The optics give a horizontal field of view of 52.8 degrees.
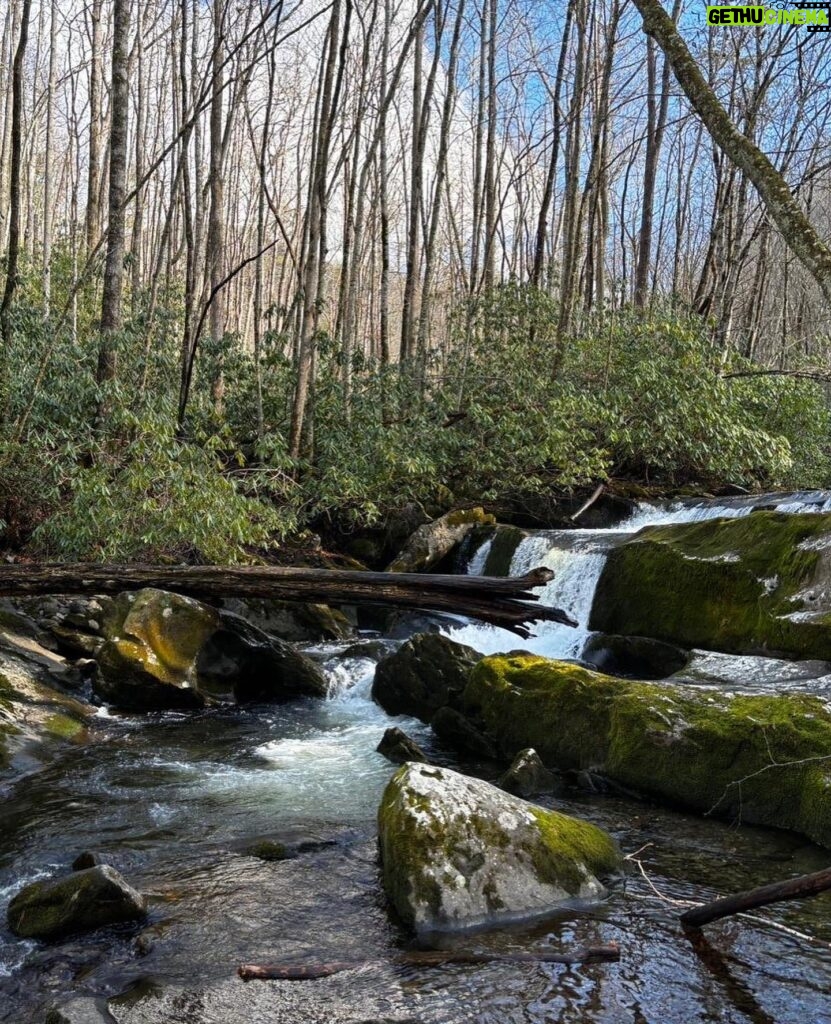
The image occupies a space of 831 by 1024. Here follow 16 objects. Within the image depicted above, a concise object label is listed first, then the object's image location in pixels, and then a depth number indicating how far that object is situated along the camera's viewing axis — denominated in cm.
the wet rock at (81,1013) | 289
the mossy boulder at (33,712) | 623
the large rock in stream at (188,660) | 779
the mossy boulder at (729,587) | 744
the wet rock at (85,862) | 435
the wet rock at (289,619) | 1061
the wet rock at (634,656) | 848
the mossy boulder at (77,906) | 375
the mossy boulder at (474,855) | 387
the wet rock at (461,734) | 658
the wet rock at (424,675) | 765
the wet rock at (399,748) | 646
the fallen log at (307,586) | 614
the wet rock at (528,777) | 557
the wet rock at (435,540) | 1246
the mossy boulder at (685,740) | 505
